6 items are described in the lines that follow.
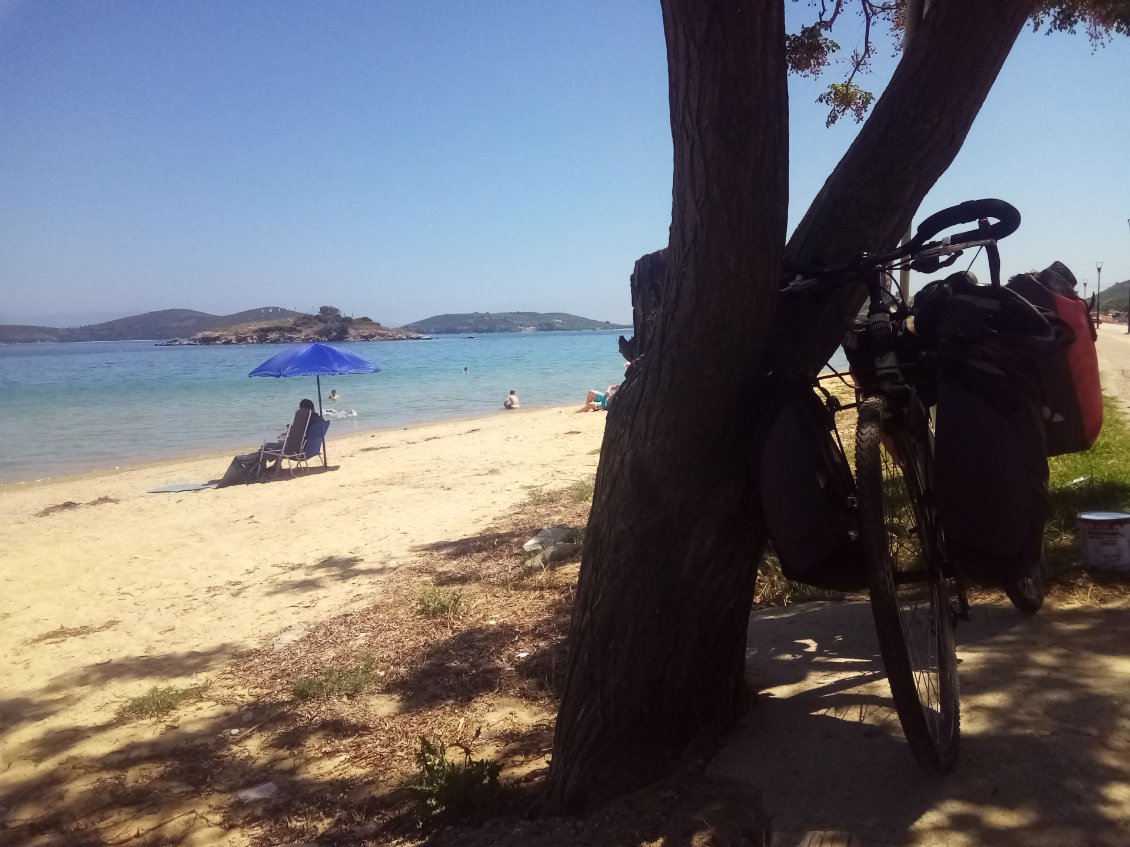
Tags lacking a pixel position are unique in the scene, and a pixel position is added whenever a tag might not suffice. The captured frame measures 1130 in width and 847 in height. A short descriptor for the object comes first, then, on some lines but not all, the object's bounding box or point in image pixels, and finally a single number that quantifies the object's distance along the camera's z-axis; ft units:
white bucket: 12.18
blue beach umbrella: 46.62
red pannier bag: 8.89
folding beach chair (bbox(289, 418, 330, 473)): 45.96
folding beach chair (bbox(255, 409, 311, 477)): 44.86
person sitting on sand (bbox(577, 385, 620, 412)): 71.46
